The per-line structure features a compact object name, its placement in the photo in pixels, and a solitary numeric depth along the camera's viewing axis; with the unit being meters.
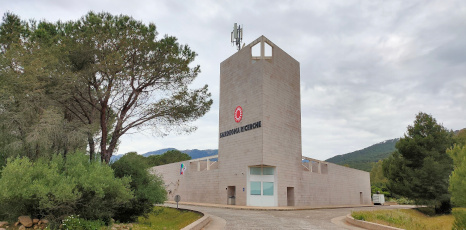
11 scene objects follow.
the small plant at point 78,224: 10.83
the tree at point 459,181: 13.77
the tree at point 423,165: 29.56
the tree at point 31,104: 15.52
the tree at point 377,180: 58.12
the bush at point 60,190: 10.73
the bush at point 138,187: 15.59
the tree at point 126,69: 19.38
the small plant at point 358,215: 15.73
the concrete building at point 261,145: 31.44
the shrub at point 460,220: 12.21
